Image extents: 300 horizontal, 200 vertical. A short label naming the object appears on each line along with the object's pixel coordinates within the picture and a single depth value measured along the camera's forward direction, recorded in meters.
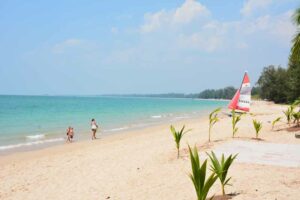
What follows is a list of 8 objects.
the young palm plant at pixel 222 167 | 5.38
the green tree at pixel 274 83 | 60.34
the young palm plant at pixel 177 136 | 9.24
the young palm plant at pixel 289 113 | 14.72
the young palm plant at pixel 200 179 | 4.60
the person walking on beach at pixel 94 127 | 18.64
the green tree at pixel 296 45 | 13.59
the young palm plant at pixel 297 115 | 14.10
